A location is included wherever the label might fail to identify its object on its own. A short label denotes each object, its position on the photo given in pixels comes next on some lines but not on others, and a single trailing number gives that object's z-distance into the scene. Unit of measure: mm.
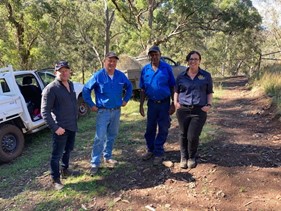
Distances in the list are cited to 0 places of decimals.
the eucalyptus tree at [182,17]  13155
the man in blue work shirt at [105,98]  3300
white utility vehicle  4395
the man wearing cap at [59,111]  3012
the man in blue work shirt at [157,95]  3372
